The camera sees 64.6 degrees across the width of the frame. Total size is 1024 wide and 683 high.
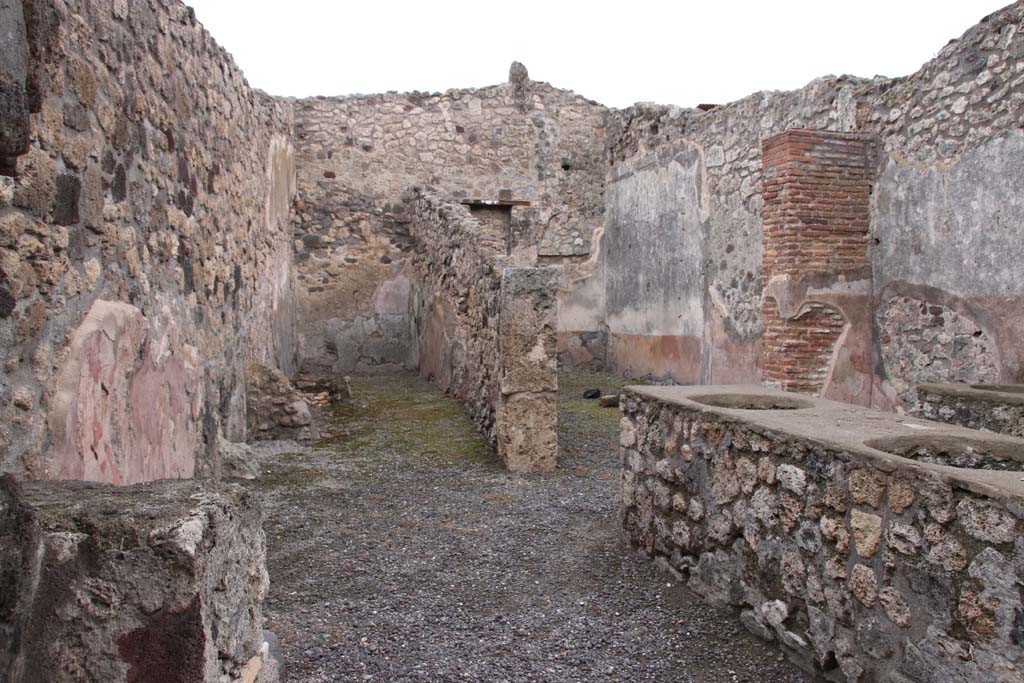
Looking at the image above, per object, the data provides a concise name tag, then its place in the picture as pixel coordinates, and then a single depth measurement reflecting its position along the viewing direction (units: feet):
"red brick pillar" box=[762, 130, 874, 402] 21.18
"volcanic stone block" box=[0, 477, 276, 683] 4.69
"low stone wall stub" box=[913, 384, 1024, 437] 12.56
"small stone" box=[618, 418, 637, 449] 12.96
